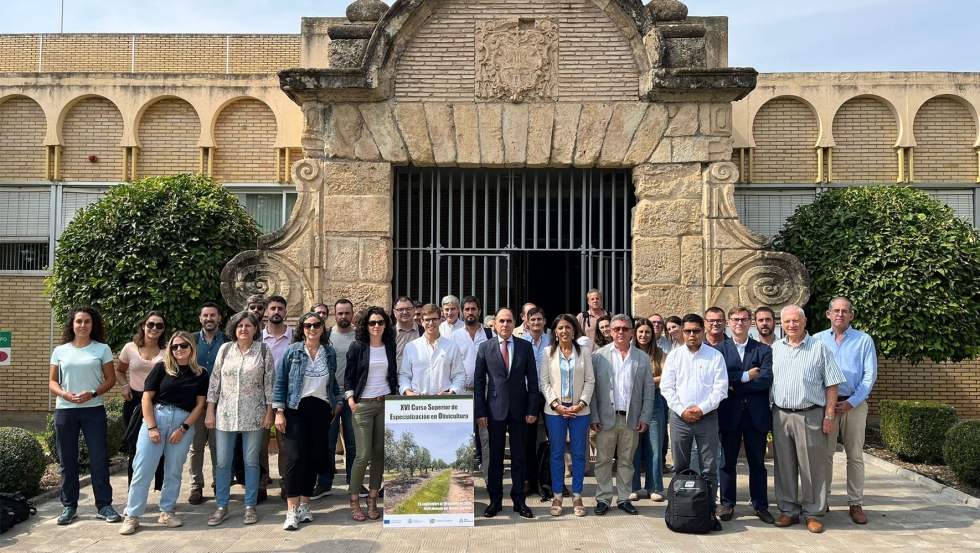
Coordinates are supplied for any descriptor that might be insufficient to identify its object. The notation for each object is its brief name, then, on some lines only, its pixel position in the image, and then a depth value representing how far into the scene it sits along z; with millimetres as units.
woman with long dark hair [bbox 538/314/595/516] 6543
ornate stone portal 9211
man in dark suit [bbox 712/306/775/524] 6414
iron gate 9688
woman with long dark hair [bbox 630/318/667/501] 7160
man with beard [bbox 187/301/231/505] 7055
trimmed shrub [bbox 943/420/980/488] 7625
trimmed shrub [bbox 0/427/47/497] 6848
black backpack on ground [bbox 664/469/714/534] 6066
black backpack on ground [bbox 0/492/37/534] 6219
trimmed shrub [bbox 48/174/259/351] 9719
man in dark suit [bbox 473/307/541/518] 6480
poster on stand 6230
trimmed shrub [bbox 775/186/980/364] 9812
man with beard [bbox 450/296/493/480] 7211
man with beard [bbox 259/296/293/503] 6992
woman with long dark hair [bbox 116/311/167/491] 6691
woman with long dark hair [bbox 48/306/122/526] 6398
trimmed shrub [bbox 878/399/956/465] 9102
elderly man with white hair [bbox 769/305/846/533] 6184
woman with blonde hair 6297
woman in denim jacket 6262
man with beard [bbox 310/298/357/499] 7207
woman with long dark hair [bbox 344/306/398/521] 6469
